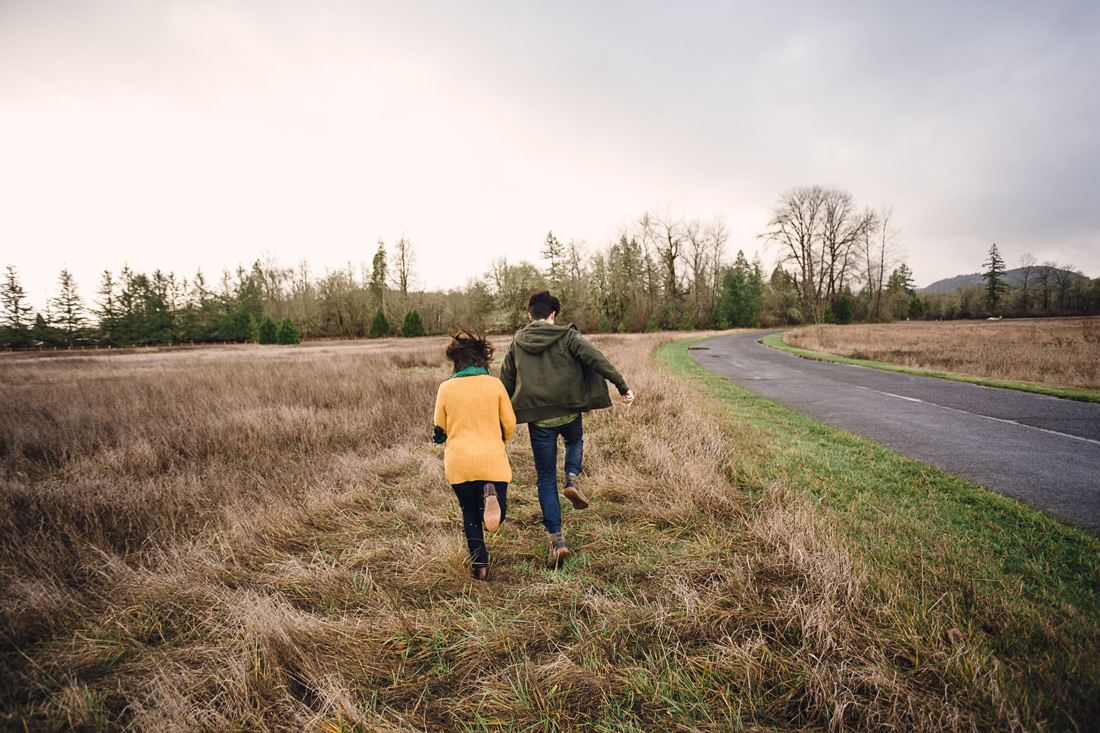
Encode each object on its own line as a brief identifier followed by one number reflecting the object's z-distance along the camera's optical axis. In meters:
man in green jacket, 3.13
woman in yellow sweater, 2.76
